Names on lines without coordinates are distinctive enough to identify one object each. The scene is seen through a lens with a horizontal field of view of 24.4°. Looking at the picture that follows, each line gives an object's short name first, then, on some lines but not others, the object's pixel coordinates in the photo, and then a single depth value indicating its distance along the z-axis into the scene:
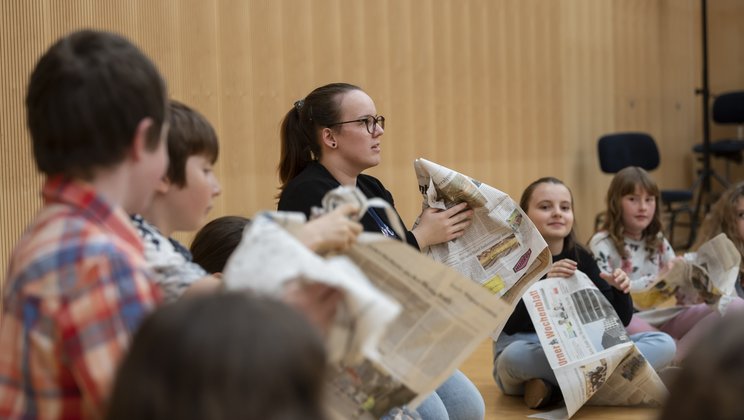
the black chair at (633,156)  15.64
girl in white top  8.61
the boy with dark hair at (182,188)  3.24
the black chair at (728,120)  17.49
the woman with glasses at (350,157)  5.60
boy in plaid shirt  2.30
